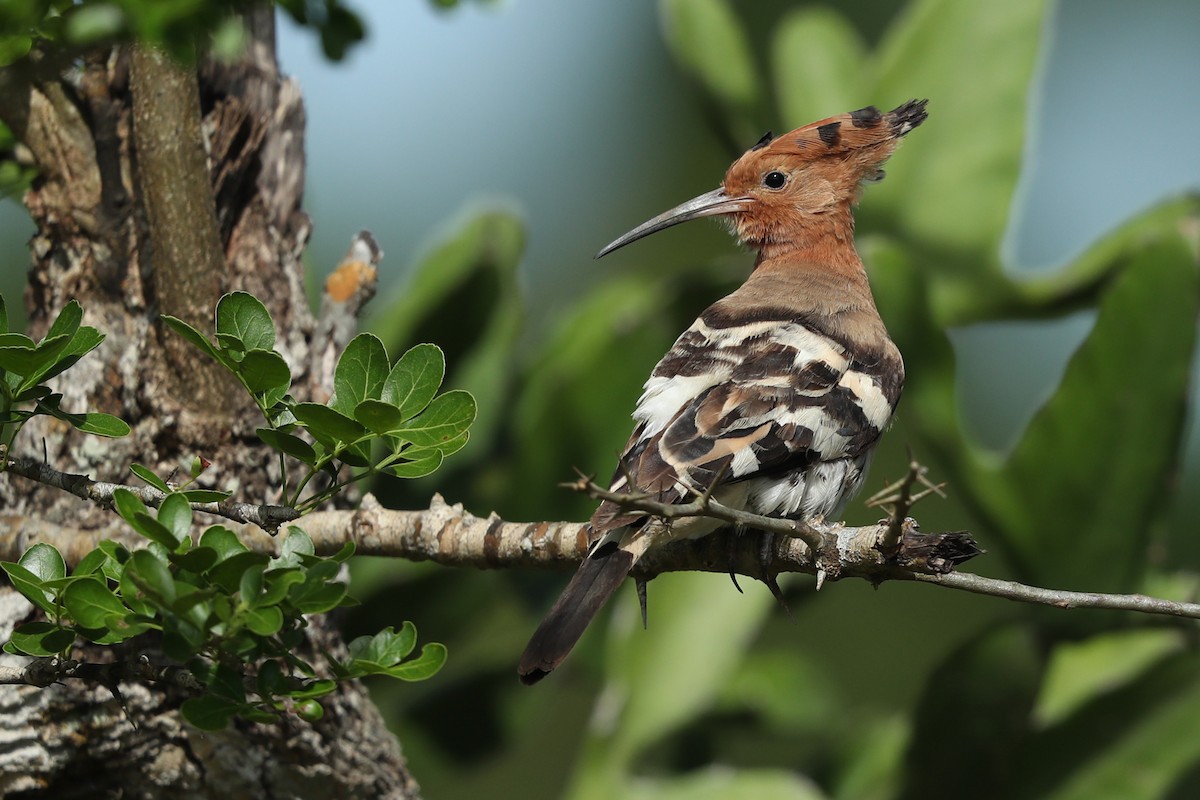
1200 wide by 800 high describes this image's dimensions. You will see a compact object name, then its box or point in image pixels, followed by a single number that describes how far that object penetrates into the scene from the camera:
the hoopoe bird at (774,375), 6.08
